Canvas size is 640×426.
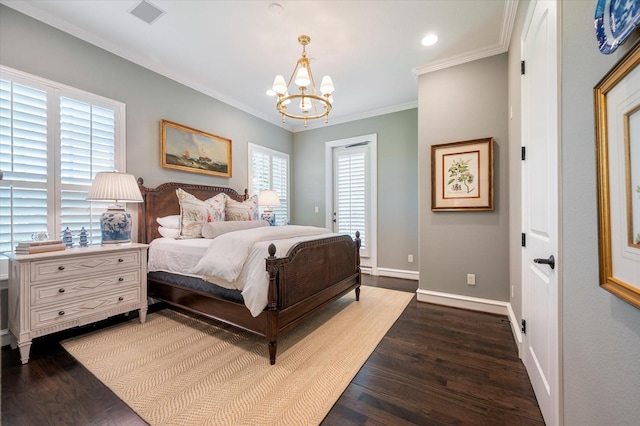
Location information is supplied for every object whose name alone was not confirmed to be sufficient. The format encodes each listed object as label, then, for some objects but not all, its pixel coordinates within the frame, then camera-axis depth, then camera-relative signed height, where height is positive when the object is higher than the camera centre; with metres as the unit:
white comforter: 1.95 -0.37
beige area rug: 1.46 -1.10
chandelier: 2.40 +1.26
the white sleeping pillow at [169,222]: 3.15 -0.08
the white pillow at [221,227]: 2.76 -0.14
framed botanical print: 2.85 +0.45
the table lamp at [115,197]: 2.40 +0.18
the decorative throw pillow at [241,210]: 3.58 +0.07
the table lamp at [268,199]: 4.41 +0.28
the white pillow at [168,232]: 3.05 -0.20
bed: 1.96 -0.65
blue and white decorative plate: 0.60 +0.49
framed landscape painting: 3.31 +0.93
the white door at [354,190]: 4.71 +0.47
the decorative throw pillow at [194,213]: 3.00 +0.03
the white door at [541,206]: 1.20 +0.04
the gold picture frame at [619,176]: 0.63 +0.10
